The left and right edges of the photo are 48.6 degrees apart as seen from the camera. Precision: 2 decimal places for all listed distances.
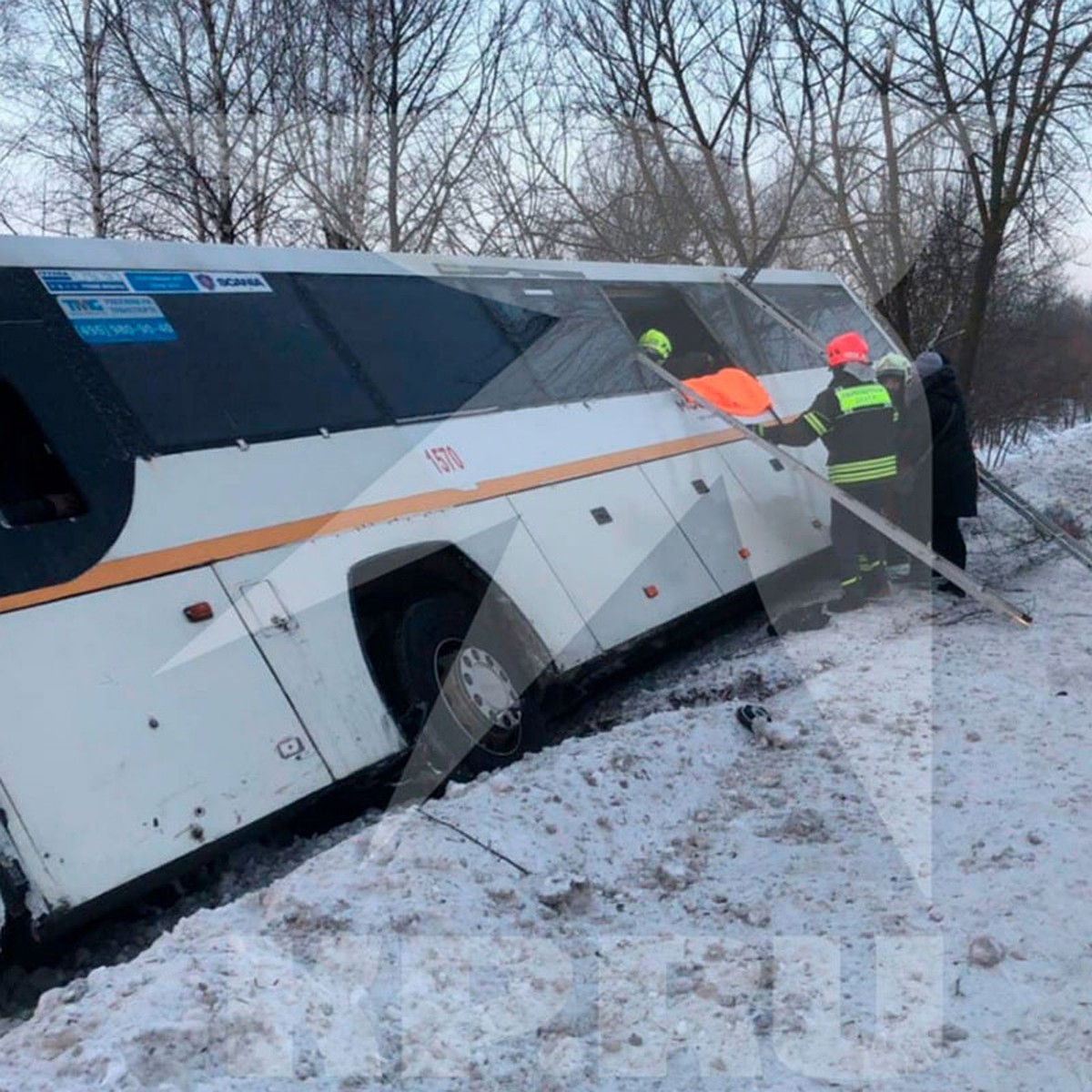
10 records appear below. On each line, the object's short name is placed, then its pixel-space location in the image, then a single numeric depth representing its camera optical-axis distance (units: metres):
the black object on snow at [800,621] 7.18
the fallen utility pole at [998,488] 7.70
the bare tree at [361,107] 14.72
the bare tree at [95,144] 14.71
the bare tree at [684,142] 14.30
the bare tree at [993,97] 13.08
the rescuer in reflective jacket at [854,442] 7.63
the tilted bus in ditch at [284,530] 3.72
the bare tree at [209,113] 14.67
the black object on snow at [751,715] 5.12
